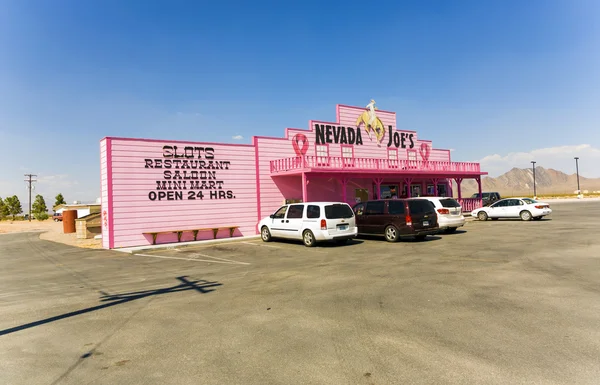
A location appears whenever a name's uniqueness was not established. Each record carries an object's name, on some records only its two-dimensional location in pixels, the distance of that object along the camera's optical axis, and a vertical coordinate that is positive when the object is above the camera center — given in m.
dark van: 14.85 -0.77
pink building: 18.06 +1.65
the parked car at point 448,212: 17.23 -0.68
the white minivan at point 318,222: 14.35 -0.77
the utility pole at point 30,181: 76.89 +6.85
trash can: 31.98 -0.84
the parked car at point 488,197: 31.20 -0.07
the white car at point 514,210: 23.12 -0.92
